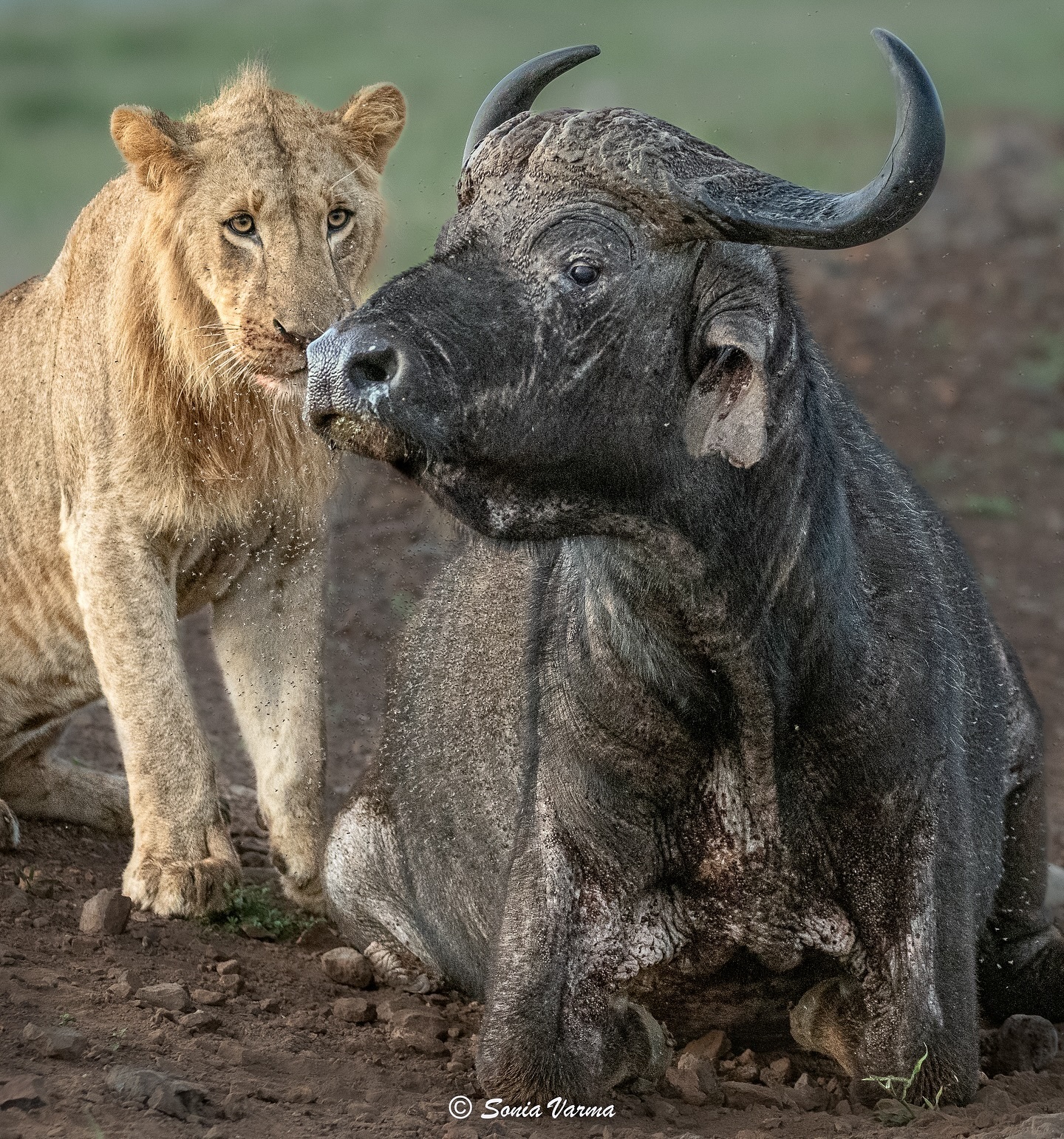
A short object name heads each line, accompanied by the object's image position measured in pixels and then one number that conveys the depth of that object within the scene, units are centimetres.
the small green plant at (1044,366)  2617
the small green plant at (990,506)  2214
